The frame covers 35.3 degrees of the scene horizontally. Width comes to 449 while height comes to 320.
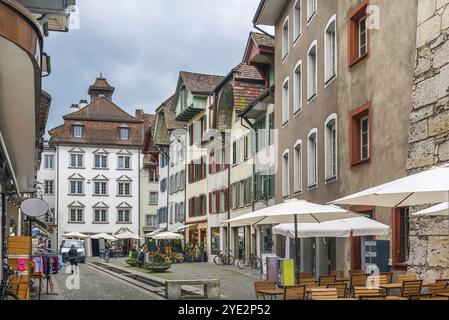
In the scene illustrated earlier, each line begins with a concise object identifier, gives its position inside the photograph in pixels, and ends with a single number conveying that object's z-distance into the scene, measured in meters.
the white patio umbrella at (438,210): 9.29
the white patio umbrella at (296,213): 12.83
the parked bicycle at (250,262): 32.84
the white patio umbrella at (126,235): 43.74
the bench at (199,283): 15.85
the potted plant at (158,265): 30.56
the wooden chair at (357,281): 13.28
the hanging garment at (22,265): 13.79
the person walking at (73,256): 29.27
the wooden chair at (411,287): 10.79
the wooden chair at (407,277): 12.80
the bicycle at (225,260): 37.56
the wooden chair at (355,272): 14.81
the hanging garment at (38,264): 16.58
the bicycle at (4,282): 10.13
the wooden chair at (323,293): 10.10
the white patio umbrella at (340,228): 14.34
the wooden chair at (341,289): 11.58
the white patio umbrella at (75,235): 44.94
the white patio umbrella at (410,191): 7.64
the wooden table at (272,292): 11.94
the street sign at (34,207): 13.65
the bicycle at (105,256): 46.01
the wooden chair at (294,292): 10.70
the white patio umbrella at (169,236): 40.15
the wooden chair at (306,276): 15.67
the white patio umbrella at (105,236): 45.40
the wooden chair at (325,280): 13.15
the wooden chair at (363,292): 9.84
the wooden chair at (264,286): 12.65
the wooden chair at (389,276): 13.10
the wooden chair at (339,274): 14.96
